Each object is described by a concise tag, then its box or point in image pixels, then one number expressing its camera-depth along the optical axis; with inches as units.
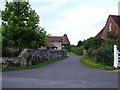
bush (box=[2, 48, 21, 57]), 997.2
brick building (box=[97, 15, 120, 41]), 1403.8
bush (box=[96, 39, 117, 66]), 889.9
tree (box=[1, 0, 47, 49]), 1128.2
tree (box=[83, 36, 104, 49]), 1408.5
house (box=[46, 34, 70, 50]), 3752.5
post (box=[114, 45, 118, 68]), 833.0
